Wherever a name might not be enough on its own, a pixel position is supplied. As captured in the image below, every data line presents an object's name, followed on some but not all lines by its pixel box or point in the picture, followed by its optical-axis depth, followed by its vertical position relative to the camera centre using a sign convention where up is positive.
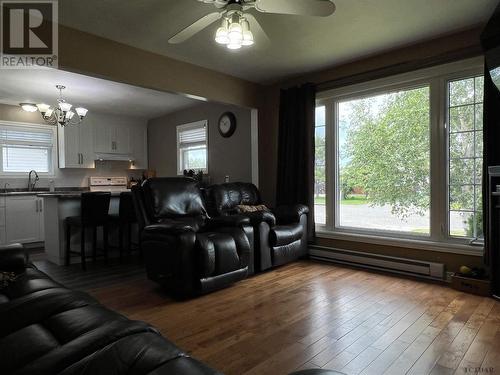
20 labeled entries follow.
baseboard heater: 3.25 -0.91
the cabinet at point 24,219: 4.98 -0.51
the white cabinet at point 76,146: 5.91 +0.80
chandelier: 4.32 +1.10
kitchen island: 4.02 -0.47
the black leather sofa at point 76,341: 0.88 -0.50
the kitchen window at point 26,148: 5.46 +0.72
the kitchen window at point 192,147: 5.75 +0.75
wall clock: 5.16 +1.02
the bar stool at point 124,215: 4.14 -0.38
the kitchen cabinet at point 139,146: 6.82 +0.89
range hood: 6.31 +0.62
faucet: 5.67 +0.09
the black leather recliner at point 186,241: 2.77 -0.51
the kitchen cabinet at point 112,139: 6.32 +0.99
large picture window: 3.19 +0.28
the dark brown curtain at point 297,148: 4.19 +0.50
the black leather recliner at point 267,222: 3.50 -0.45
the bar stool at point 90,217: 3.76 -0.37
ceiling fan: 2.00 +1.14
